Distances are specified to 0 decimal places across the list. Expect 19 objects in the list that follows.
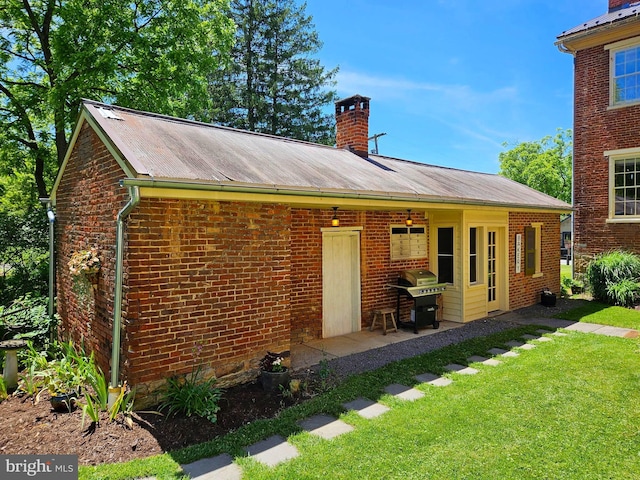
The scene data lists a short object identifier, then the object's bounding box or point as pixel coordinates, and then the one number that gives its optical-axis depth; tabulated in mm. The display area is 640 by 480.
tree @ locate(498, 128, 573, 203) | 30355
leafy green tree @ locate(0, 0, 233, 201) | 10312
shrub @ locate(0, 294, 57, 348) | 6534
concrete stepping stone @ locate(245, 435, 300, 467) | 3474
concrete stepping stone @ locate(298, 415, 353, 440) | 3952
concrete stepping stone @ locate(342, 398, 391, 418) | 4385
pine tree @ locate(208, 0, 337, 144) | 22344
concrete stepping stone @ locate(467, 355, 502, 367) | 6067
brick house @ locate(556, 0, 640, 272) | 11734
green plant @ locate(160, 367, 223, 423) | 4273
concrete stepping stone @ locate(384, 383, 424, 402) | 4820
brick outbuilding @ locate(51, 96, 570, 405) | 4406
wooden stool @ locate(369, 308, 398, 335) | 7971
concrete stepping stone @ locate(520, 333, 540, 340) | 7539
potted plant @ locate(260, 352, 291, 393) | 4906
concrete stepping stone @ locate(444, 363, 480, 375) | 5691
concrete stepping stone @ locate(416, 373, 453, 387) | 5264
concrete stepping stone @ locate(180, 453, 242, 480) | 3229
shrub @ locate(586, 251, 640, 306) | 10656
